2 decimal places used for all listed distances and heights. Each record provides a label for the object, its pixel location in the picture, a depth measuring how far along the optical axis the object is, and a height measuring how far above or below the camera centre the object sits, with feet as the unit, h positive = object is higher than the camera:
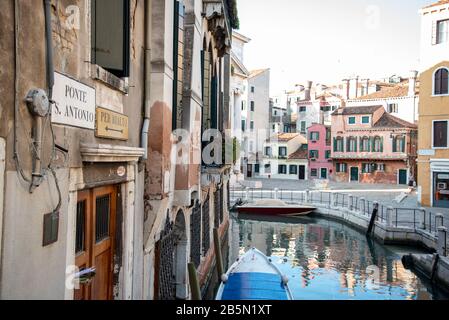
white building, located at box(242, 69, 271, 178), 153.69 +17.23
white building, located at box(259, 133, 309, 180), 149.89 +2.88
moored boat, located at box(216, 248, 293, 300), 25.63 -7.42
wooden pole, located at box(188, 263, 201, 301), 20.80 -5.67
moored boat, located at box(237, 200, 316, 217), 82.43 -8.21
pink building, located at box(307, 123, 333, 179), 144.25 +5.24
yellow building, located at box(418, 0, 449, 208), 72.18 +10.28
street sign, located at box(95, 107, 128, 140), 13.39 +1.30
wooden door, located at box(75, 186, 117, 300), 13.05 -2.41
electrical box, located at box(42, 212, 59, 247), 10.19 -1.57
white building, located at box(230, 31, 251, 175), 110.11 +24.75
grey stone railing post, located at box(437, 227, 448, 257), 43.80 -7.54
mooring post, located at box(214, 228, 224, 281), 32.07 -6.66
